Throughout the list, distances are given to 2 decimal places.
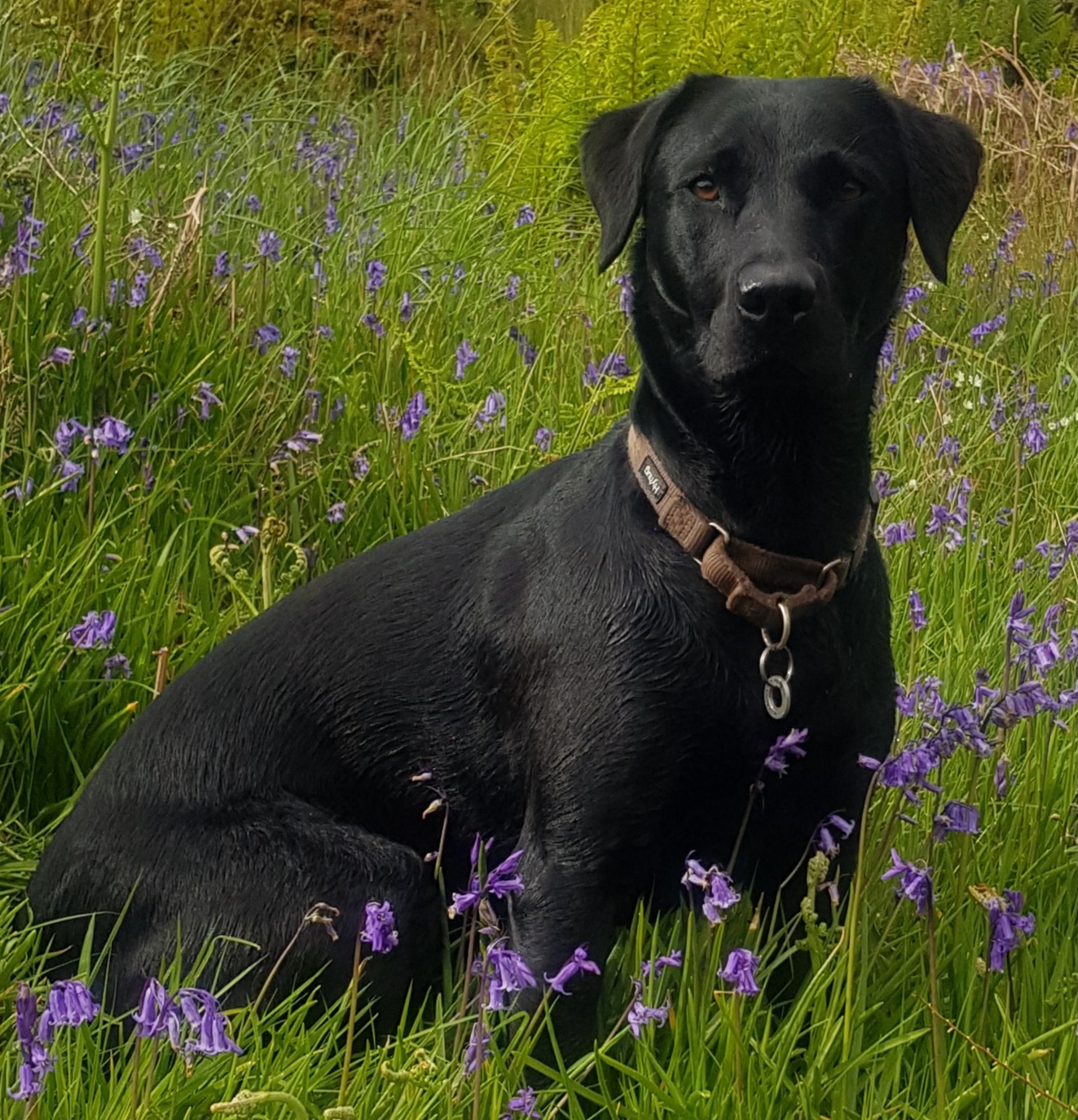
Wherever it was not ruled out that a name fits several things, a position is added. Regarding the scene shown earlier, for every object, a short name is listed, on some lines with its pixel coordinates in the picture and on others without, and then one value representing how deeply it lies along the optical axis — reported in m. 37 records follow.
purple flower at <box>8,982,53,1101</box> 1.53
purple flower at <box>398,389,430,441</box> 2.22
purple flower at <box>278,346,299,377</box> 2.29
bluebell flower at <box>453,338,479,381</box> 2.30
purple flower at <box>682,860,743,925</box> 1.64
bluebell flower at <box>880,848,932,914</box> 1.65
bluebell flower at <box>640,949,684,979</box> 1.69
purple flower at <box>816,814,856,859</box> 1.74
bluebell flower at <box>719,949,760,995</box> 1.62
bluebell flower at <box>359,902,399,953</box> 1.62
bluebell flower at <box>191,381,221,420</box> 2.20
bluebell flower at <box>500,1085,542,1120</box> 1.66
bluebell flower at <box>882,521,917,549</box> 2.14
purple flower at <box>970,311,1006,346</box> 2.47
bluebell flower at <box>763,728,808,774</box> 1.78
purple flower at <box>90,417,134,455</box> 2.06
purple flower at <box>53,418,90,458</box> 2.09
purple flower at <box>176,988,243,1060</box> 1.55
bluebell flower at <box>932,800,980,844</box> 1.69
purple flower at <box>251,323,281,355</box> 2.30
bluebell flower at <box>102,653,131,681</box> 2.07
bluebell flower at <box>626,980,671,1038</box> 1.65
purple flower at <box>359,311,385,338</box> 2.44
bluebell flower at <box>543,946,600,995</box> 1.63
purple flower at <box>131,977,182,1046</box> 1.56
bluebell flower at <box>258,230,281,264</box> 2.41
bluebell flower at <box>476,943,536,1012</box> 1.59
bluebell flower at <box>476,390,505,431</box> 2.24
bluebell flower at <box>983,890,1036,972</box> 1.67
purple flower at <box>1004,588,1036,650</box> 1.77
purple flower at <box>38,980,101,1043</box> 1.55
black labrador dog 1.84
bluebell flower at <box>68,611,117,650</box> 1.97
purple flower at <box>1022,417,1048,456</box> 2.23
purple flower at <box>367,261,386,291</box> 2.40
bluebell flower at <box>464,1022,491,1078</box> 1.61
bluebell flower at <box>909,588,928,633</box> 1.96
